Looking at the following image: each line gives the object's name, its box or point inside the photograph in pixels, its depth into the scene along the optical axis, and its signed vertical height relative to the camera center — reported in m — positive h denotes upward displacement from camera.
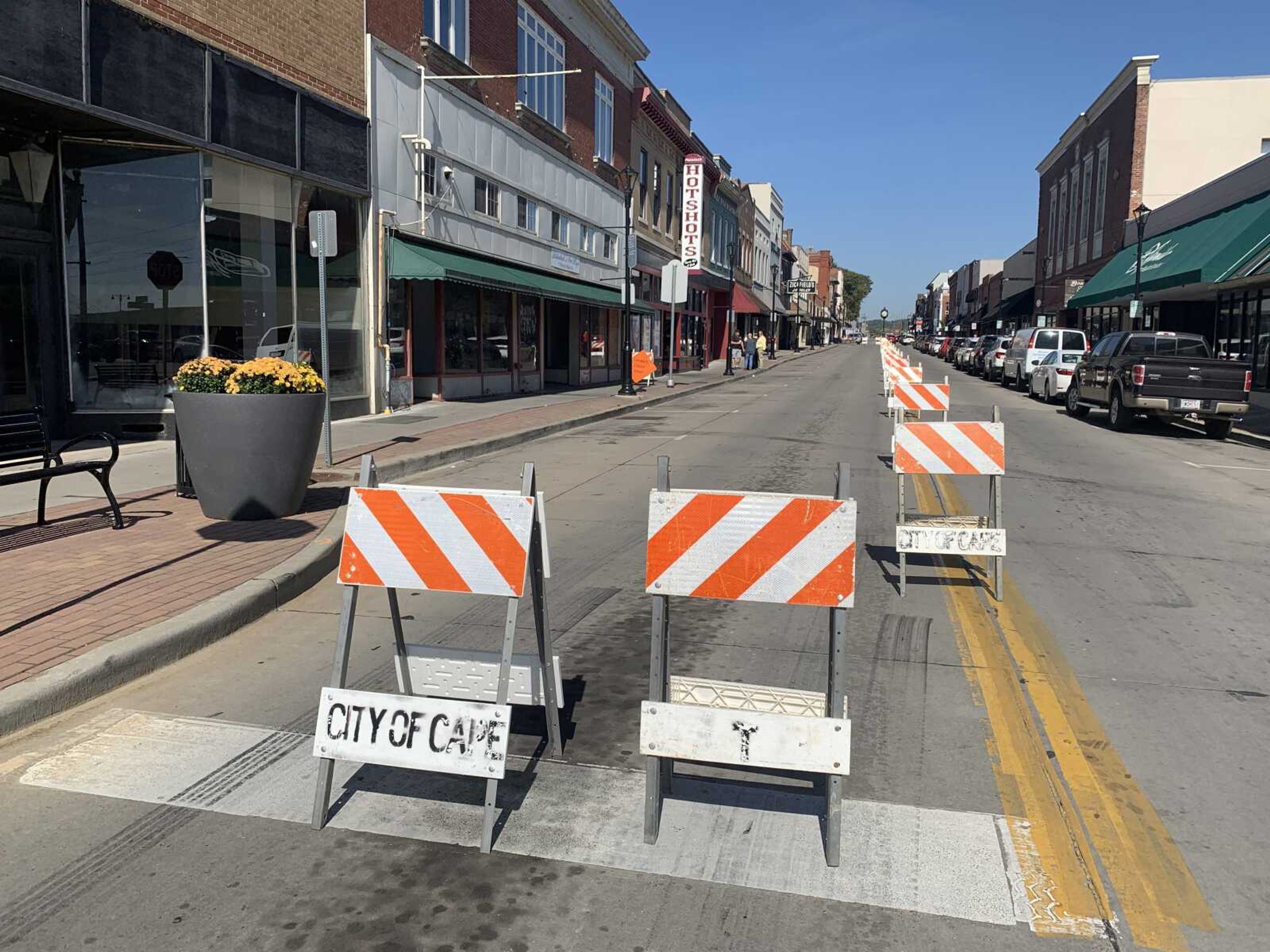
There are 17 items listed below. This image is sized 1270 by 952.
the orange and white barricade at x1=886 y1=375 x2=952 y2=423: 12.38 -0.45
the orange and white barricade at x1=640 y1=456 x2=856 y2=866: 3.47 -0.81
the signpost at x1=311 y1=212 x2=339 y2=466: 11.34 +1.23
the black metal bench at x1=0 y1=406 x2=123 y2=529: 8.09 -0.90
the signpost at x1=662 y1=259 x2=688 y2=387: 30.17 +2.16
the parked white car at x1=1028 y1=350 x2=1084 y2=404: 26.44 -0.34
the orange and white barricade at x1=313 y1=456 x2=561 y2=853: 3.64 -0.89
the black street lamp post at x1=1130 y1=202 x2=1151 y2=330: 29.64 +2.76
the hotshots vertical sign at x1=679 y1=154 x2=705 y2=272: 42.69 +6.09
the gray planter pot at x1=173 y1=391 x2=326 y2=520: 8.25 -0.84
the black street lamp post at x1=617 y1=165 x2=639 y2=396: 26.69 +1.42
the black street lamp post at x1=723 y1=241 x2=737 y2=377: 41.97 +3.19
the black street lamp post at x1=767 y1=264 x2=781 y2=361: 72.96 +2.20
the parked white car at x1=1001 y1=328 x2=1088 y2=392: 31.81 +0.47
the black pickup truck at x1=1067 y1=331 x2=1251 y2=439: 17.59 -0.33
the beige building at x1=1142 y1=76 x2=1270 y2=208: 37.81 +8.86
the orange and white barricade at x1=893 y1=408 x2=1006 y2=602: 7.28 -0.71
